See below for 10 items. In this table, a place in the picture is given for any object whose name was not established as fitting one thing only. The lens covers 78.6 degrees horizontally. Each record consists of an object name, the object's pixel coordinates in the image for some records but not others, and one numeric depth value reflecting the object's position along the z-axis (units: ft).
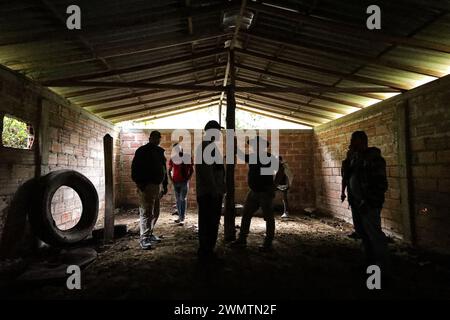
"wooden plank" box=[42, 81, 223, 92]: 14.44
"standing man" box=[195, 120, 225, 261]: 11.72
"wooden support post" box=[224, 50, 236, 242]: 16.03
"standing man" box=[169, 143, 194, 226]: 20.65
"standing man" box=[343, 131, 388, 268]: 10.02
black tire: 12.81
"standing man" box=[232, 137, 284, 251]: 13.75
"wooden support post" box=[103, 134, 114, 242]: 15.64
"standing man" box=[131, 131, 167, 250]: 13.99
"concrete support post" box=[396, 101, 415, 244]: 15.62
